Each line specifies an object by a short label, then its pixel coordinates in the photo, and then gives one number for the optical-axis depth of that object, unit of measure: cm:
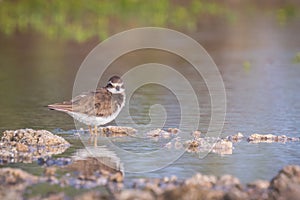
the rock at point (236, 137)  1827
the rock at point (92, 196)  1239
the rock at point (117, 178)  1427
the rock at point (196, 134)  1877
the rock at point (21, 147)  1692
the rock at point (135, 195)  1235
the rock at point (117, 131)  1920
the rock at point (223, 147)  1712
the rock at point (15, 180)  1355
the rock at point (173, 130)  1920
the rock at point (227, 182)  1353
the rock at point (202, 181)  1340
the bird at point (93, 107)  1880
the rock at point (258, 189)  1296
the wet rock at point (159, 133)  1881
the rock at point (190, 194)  1251
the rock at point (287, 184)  1256
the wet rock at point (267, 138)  1811
